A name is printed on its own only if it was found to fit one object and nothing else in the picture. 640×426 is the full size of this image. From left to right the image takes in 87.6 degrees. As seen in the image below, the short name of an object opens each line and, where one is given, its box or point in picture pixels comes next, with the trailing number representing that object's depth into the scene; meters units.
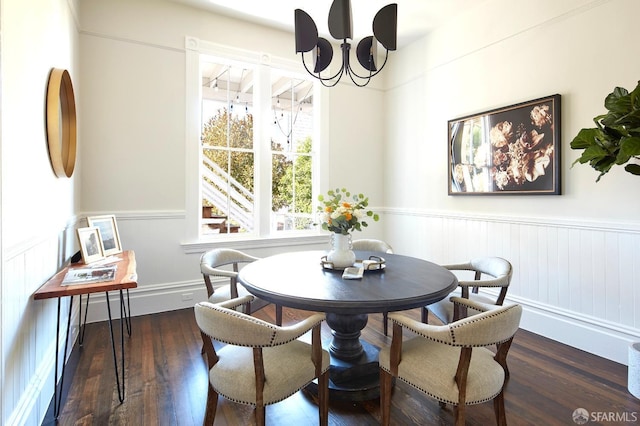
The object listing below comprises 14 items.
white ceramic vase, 2.31
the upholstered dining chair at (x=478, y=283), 2.23
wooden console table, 1.77
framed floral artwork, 2.94
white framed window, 3.74
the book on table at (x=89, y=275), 1.94
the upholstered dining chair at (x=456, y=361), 1.36
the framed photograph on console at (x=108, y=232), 2.82
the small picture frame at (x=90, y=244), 2.50
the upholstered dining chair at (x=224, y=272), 2.42
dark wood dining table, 1.69
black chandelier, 2.15
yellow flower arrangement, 2.23
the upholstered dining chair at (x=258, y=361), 1.38
